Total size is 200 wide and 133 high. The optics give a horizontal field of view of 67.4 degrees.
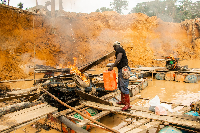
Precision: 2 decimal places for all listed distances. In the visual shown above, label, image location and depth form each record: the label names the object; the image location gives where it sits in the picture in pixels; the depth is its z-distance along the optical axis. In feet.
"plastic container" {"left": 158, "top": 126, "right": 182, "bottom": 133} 11.89
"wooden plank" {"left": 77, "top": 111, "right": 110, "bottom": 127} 12.98
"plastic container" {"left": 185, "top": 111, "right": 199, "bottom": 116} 13.57
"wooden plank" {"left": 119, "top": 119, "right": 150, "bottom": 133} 11.94
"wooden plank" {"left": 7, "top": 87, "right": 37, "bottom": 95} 21.49
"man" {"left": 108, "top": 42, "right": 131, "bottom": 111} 15.28
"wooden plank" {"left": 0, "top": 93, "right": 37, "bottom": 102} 17.65
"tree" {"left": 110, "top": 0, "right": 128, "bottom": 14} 150.00
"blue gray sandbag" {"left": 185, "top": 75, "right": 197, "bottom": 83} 36.99
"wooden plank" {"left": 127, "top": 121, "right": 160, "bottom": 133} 11.74
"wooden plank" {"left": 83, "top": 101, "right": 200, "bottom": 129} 11.86
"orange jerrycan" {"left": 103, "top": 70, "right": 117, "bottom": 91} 17.44
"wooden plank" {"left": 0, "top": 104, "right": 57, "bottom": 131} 12.89
